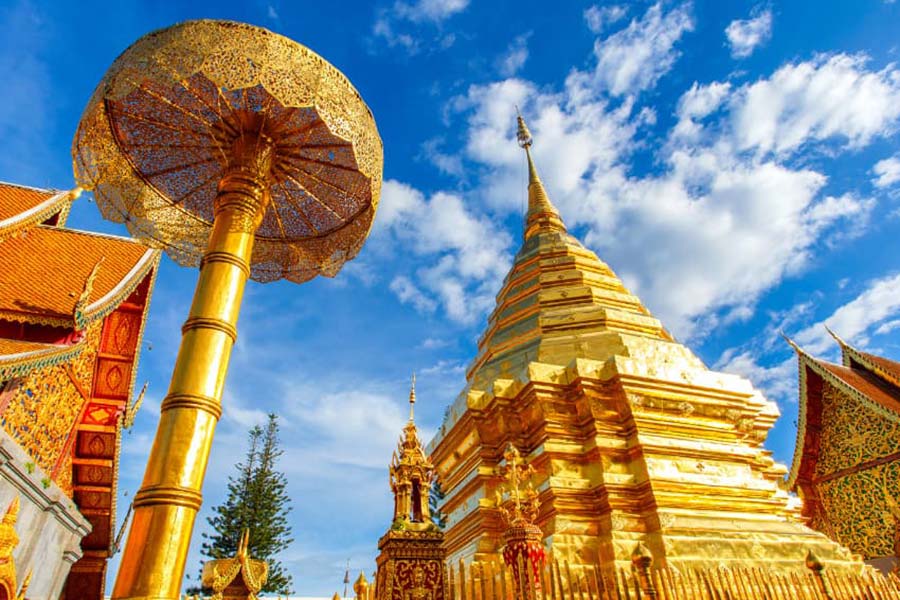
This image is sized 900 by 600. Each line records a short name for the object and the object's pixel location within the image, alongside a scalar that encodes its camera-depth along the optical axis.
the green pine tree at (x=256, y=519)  18.78
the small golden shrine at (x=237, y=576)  5.36
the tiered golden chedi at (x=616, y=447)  6.98
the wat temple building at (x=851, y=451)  9.88
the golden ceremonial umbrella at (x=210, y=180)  2.74
